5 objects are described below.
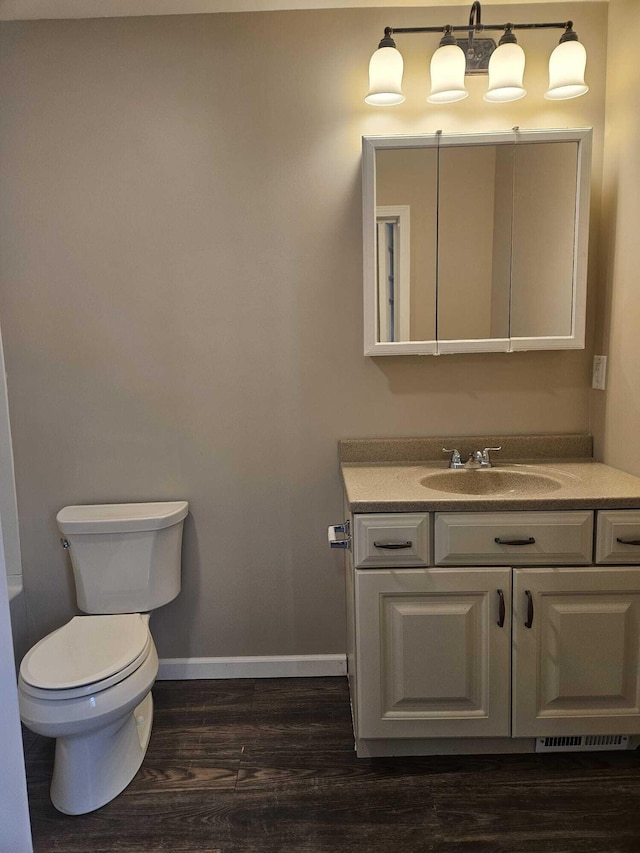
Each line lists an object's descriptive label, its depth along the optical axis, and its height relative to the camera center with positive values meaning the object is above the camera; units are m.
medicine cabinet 2.21 +0.25
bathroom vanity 1.91 -0.89
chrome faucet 2.30 -0.52
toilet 1.79 -1.00
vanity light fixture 2.07 +0.78
